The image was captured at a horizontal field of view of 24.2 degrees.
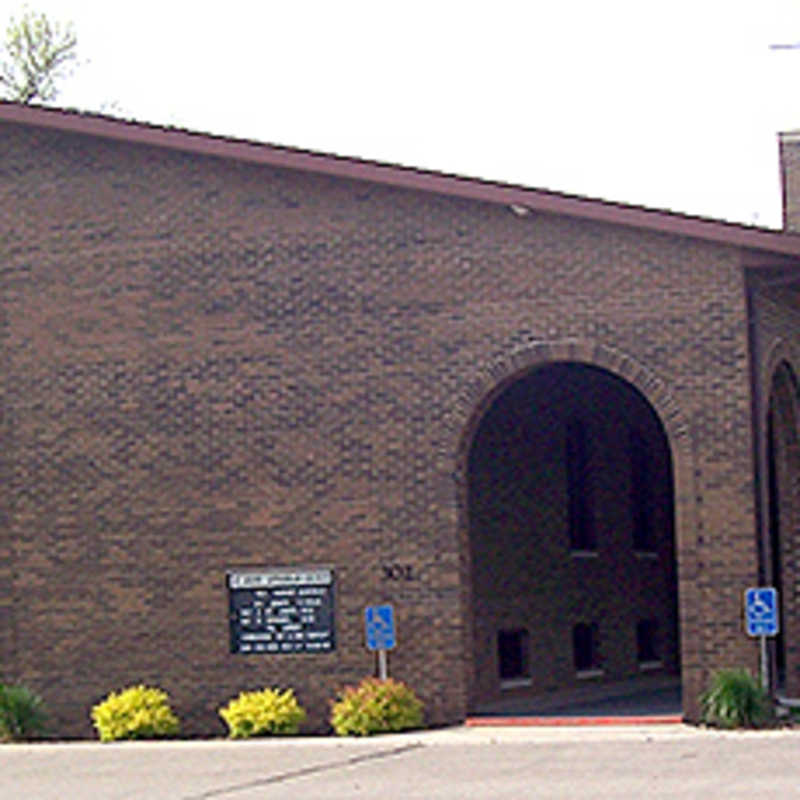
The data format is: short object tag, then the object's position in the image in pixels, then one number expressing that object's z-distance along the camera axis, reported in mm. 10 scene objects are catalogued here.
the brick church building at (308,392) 21750
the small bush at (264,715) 22672
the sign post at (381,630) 22500
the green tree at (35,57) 49156
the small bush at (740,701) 20750
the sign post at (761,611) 20766
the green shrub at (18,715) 23672
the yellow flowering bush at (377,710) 22078
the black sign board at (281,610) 23094
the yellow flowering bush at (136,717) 23188
